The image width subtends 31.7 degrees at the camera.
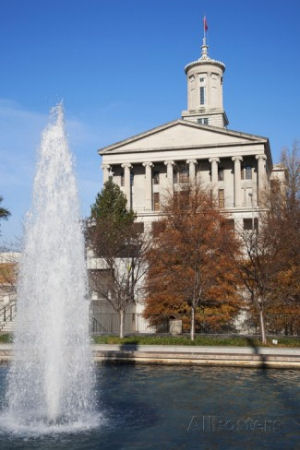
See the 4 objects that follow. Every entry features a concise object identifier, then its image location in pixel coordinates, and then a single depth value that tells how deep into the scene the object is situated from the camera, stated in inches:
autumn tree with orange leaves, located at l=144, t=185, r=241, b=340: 1301.7
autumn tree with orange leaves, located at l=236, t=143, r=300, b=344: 1181.7
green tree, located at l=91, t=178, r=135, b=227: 1800.0
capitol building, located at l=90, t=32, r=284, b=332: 2518.5
